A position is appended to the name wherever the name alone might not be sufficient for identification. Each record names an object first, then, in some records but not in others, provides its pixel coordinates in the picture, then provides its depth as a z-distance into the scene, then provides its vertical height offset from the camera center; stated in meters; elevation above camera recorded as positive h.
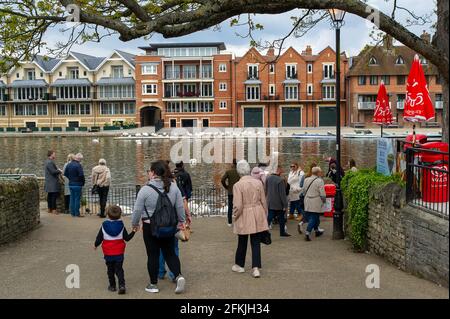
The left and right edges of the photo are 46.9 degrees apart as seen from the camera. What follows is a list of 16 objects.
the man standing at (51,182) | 14.74 -1.46
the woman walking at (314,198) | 11.34 -1.53
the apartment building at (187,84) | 82.44 +7.31
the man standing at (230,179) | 12.77 -1.22
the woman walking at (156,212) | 7.22 -1.19
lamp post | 11.37 -1.00
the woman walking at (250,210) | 8.12 -1.27
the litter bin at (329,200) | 15.02 -2.10
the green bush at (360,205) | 10.04 -1.52
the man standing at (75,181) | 14.58 -1.40
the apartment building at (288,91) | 80.44 +5.90
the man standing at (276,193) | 11.66 -1.44
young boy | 7.45 -1.57
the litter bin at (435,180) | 7.96 -0.84
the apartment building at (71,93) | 86.25 +6.46
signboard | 10.40 -0.60
